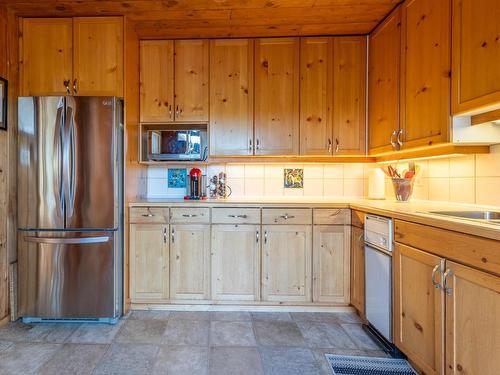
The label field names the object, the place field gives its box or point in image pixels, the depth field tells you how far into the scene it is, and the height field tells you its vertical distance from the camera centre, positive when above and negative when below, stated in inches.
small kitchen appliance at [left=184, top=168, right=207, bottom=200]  110.2 +0.6
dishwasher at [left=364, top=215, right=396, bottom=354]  71.4 -24.2
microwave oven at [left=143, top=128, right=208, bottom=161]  104.4 +14.7
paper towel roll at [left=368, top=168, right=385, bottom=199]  102.2 +0.5
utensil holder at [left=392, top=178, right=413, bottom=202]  90.2 -0.8
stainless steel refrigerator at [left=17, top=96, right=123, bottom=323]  85.7 -6.0
